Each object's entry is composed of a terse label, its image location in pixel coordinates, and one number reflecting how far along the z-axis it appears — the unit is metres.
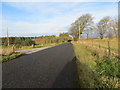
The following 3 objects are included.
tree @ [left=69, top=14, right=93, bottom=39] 38.94
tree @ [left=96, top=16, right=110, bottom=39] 33.04
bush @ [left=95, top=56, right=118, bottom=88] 3.54
